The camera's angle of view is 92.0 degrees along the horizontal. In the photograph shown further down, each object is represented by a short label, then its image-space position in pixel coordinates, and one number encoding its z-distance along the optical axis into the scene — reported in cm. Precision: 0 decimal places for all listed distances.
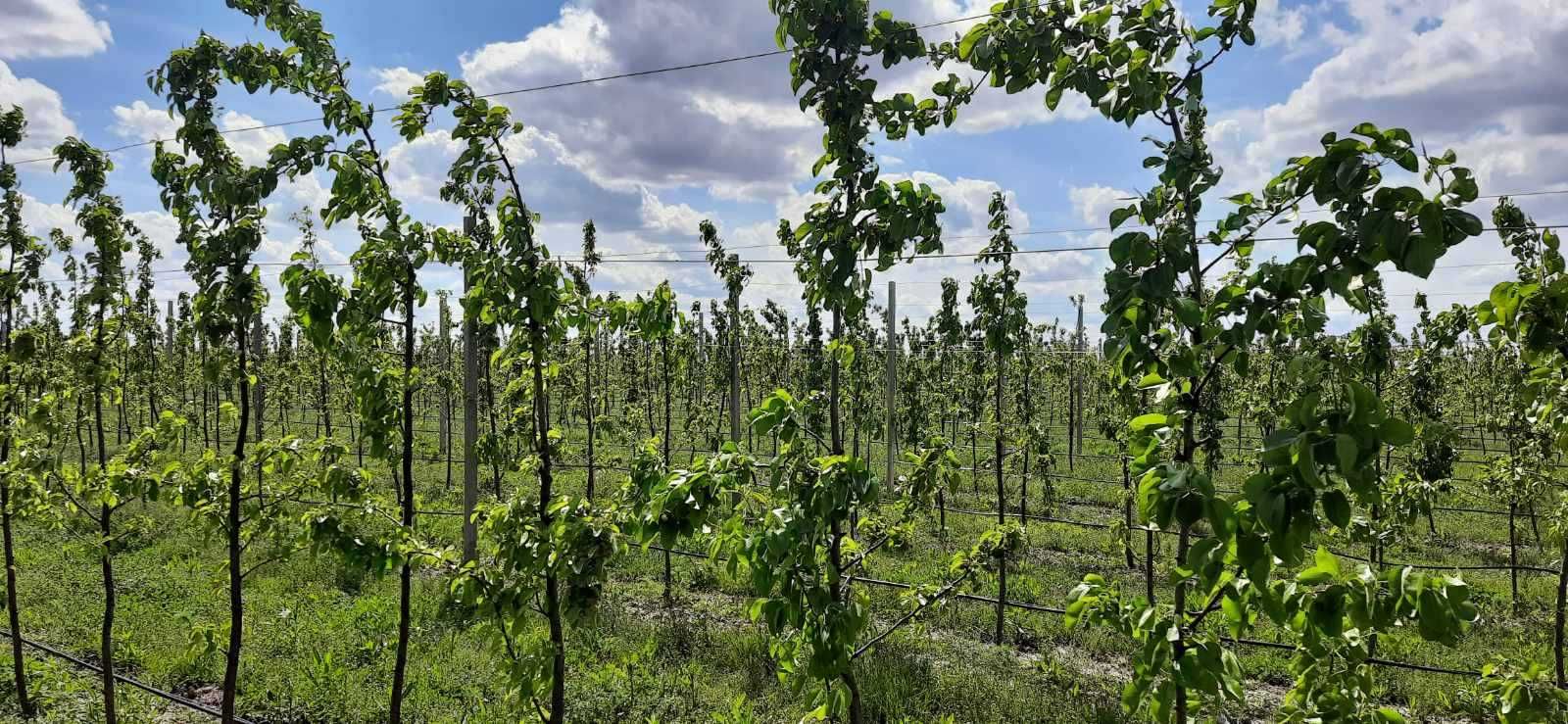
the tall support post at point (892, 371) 1268
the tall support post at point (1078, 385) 2192
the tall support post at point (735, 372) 1176
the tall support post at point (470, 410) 820
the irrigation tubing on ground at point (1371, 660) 667
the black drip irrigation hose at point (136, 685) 591
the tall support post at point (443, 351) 1559
